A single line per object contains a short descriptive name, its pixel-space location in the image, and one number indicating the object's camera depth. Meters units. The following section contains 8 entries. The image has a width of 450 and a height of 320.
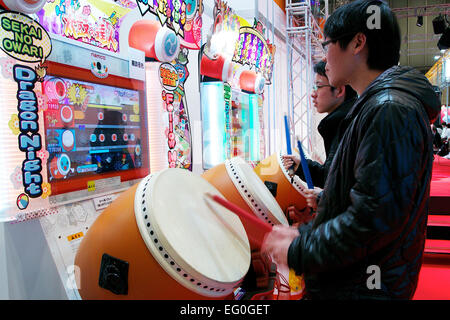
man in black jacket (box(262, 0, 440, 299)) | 0.75
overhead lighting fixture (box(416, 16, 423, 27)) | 9.34
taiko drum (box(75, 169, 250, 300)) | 0.92
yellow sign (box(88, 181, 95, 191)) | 1.42
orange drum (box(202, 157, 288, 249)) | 1.53
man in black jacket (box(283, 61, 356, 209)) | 1.94
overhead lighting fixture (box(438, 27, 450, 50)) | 7.55
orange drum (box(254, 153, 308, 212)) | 2.13
